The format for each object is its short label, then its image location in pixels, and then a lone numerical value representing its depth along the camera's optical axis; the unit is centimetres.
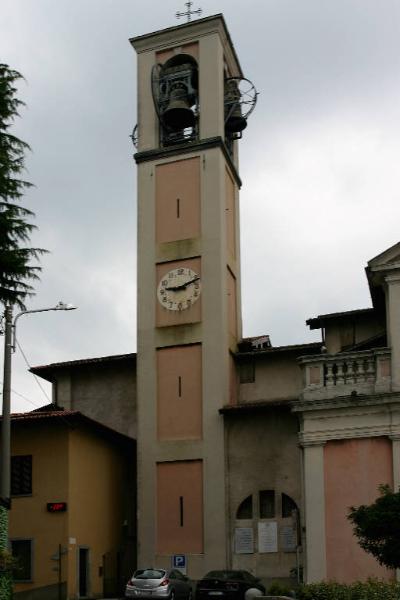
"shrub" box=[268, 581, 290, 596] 2916
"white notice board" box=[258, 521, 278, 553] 3644
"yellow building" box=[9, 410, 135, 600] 3462
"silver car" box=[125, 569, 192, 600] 3100
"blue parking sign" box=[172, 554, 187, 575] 3681
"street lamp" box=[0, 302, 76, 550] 2592
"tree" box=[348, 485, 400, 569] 2244
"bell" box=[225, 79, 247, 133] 4331
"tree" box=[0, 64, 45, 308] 2658
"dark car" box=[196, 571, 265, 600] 3153
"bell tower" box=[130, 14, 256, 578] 3762
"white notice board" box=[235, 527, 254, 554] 3662
